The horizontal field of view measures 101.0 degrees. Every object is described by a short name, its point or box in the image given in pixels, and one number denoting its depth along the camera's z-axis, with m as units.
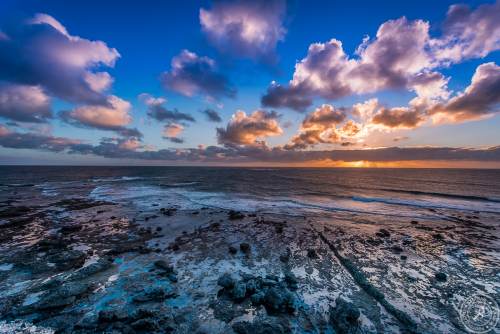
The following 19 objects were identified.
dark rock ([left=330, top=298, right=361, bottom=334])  7.06
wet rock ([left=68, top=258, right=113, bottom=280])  9.89
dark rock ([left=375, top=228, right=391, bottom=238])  16.94
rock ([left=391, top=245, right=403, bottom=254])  13.94
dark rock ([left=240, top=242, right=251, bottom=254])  13.68
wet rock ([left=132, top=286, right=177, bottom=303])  8.24
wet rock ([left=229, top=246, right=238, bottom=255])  13.42
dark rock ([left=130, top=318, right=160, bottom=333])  6.76
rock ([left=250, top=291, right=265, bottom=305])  8.12
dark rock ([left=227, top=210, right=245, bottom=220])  22.40
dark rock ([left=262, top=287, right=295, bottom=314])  7.78
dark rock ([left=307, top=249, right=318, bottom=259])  12.91
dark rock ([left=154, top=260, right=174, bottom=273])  10.82
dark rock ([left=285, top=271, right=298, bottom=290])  9.49
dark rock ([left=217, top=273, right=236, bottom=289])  9.09
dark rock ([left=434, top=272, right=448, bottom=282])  10.32
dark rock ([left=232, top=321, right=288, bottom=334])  6.75
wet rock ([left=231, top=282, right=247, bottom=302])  8.37
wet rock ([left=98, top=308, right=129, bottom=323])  7.06
